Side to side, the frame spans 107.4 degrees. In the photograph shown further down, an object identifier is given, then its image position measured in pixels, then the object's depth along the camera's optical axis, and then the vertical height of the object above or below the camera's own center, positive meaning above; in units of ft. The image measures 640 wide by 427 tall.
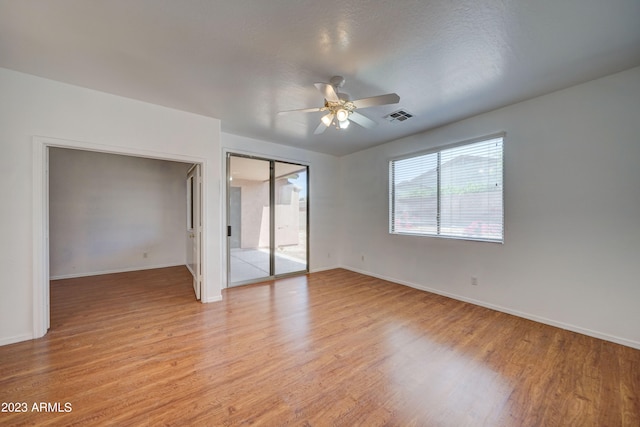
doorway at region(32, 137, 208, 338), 7.98 -0.56
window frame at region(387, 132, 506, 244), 10.38 +1.36
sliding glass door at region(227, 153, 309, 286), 14.10 -0.39
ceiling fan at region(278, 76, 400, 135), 6.88 +3.43
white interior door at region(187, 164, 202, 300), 11.60 -0.67
